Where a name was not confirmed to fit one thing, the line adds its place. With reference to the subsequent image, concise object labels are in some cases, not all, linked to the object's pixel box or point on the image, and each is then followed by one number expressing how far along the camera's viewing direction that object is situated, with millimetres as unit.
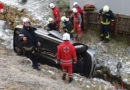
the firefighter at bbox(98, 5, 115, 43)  7190
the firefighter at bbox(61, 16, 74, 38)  7418
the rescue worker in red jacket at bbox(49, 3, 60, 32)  8012
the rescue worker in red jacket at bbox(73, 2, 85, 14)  7948
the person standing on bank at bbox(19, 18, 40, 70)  5039
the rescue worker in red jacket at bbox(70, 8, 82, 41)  7957
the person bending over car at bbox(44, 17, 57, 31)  7504
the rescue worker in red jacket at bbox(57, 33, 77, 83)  4703
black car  5898
